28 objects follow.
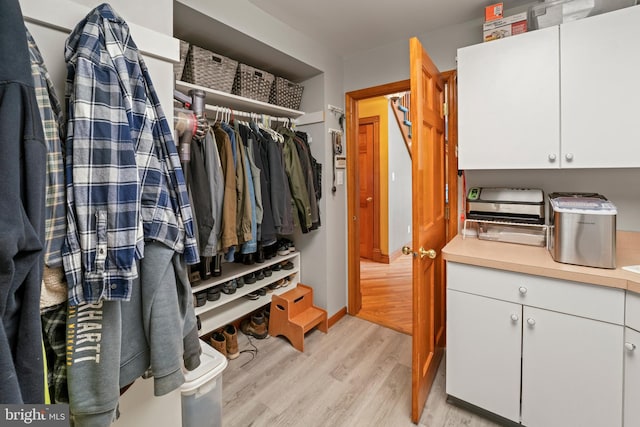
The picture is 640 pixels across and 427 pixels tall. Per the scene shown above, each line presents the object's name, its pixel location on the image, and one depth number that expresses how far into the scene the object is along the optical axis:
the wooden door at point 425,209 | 1.41
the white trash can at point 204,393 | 1.23
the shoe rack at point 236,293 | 1.94
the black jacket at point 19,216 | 0.54
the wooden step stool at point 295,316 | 2.25
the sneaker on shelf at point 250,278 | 2.26
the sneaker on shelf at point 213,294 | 1.97
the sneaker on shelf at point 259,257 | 2.29
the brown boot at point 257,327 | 2.38
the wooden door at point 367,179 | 4.28
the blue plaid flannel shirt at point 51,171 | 0.69
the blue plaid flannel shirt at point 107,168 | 0.72
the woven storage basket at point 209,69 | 1.74
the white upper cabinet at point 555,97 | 1.35
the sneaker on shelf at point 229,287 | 2.08
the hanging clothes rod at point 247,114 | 1.91
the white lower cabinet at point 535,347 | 1.21
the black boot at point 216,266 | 1.99
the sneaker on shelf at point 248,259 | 2.27
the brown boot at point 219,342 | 2.06
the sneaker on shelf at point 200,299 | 1.88
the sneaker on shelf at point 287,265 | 2.60
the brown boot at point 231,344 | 2.11
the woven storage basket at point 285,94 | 2.30
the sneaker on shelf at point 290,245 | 2.61
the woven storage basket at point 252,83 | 2.04
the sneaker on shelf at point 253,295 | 2.34
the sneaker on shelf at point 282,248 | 2.52
